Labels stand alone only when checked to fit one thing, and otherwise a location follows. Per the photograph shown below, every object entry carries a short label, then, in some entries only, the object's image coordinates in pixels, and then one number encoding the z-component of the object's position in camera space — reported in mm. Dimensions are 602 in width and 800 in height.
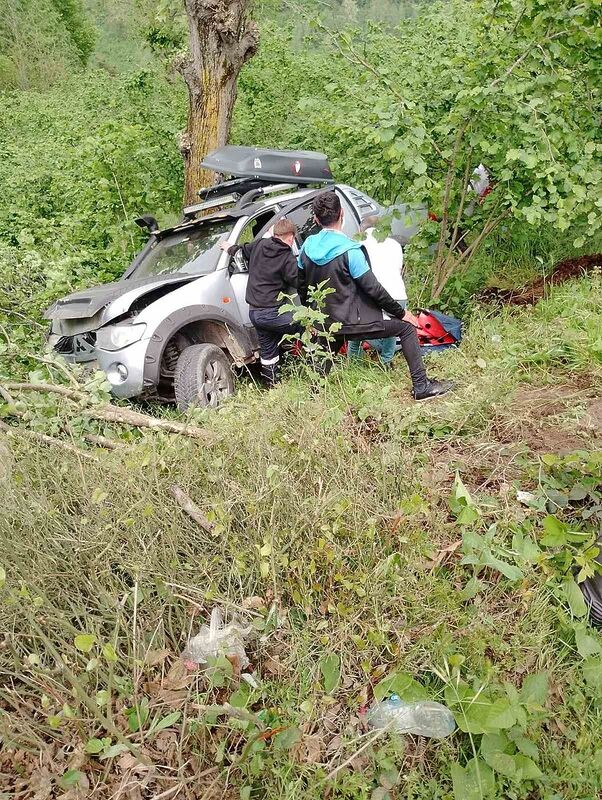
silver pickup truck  5316
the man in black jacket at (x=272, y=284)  5359
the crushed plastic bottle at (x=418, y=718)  2217
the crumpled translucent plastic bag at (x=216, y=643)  2305
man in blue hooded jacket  4680
